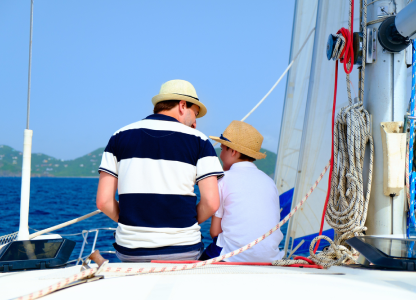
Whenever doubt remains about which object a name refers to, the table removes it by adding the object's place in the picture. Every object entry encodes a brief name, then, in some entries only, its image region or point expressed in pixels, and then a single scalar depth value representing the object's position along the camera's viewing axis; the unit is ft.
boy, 6.11
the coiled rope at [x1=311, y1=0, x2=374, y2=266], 5.51
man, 4.91
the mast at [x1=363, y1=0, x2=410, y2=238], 5.57
